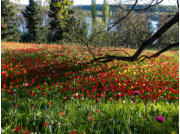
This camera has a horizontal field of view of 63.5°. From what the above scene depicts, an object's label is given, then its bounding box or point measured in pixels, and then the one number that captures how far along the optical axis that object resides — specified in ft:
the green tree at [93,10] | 120.93
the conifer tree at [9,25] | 58.73
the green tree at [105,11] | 114.53
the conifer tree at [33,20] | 68.23
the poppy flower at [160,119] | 5.42
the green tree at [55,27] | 71.07
